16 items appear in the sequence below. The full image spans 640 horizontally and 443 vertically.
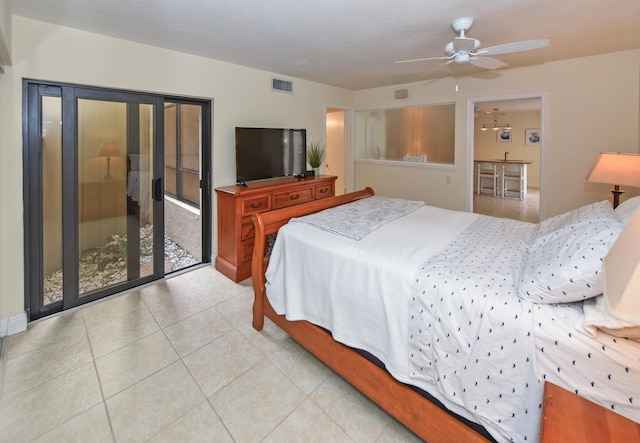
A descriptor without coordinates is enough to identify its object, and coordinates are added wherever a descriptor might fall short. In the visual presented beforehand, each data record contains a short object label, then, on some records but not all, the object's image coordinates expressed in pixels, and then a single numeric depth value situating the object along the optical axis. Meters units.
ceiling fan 2.42
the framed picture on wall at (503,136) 10.01
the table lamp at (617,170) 2.67
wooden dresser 3.47
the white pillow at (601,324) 1.06
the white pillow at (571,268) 1.18
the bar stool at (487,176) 8.77
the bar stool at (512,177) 8.33
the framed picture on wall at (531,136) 9.51
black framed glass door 2.62
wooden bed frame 1.45
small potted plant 4.80
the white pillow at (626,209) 1.64
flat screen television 3.83
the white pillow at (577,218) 1.70
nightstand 0.92
